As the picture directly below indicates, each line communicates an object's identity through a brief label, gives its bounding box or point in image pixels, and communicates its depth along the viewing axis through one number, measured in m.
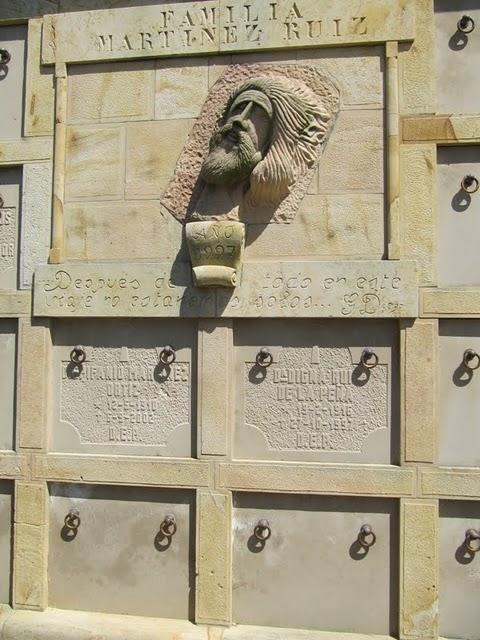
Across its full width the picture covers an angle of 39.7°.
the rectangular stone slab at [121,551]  5.08
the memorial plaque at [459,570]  4.75
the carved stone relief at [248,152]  4.90
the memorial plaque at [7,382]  5.36
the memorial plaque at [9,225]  5.41
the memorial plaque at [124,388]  5.15
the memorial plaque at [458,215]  4.84
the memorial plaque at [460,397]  4.80
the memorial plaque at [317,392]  4.91
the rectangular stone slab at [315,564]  4.84
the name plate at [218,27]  4.90
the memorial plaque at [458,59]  4.87
